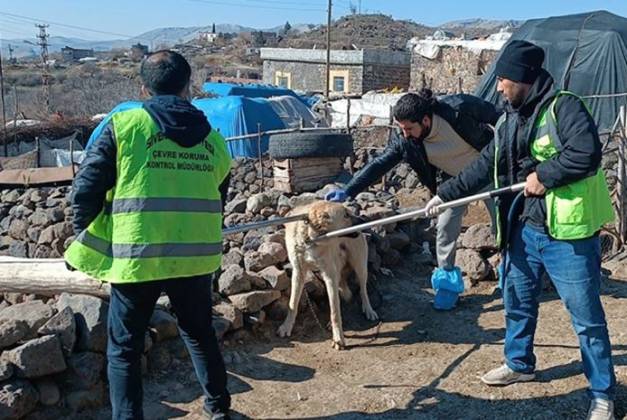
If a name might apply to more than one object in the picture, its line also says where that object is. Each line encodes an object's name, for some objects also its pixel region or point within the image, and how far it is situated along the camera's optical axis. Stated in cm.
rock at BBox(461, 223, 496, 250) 666
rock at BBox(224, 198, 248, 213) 887
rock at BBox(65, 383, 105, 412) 415
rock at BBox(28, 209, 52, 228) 1199
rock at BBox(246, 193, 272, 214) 827
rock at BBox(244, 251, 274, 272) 585
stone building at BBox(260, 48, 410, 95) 3469
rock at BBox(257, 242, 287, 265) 592
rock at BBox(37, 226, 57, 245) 1081
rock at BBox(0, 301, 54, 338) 435
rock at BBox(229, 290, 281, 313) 526
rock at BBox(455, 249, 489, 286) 653
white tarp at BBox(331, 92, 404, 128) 2414
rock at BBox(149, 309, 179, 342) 472
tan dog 522
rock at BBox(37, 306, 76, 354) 425
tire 1028
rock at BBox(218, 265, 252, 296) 540
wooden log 495
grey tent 1416
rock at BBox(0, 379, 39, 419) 385
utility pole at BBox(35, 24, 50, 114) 3781
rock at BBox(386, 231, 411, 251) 705
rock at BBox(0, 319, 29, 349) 414
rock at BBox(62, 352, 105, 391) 421
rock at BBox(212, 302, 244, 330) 510
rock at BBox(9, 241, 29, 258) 1062
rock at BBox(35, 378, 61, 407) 409
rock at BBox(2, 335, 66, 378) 401
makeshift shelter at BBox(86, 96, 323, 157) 1986
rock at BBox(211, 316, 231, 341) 496
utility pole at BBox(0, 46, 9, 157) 2441
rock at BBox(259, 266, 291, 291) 559
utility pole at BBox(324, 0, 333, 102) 3231
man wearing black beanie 351
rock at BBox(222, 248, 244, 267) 600
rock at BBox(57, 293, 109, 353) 434
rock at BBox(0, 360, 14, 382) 394
